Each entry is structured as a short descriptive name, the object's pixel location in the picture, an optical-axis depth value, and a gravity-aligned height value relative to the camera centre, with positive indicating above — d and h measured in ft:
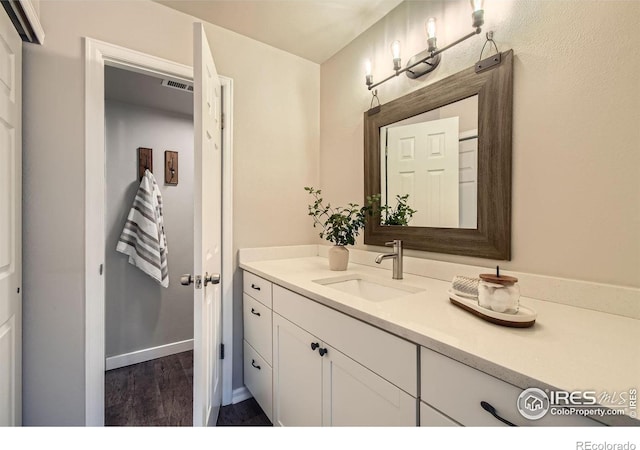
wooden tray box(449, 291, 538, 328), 2.32 -0.82
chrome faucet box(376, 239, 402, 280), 4.37 -0.58
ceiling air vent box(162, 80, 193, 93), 5.79 +2.98
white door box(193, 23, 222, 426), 3.58 -0.22
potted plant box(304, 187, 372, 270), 4.99 -0.22
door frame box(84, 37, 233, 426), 4.32 +0.18
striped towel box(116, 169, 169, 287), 6.92 -0.33
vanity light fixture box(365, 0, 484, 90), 3.60 +2.68
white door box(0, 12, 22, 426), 3.36 -0.05
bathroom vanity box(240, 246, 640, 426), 1.77 -1.09
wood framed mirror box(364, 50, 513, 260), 3.59 +0.95
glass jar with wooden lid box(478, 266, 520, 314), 2.42 -0.64
